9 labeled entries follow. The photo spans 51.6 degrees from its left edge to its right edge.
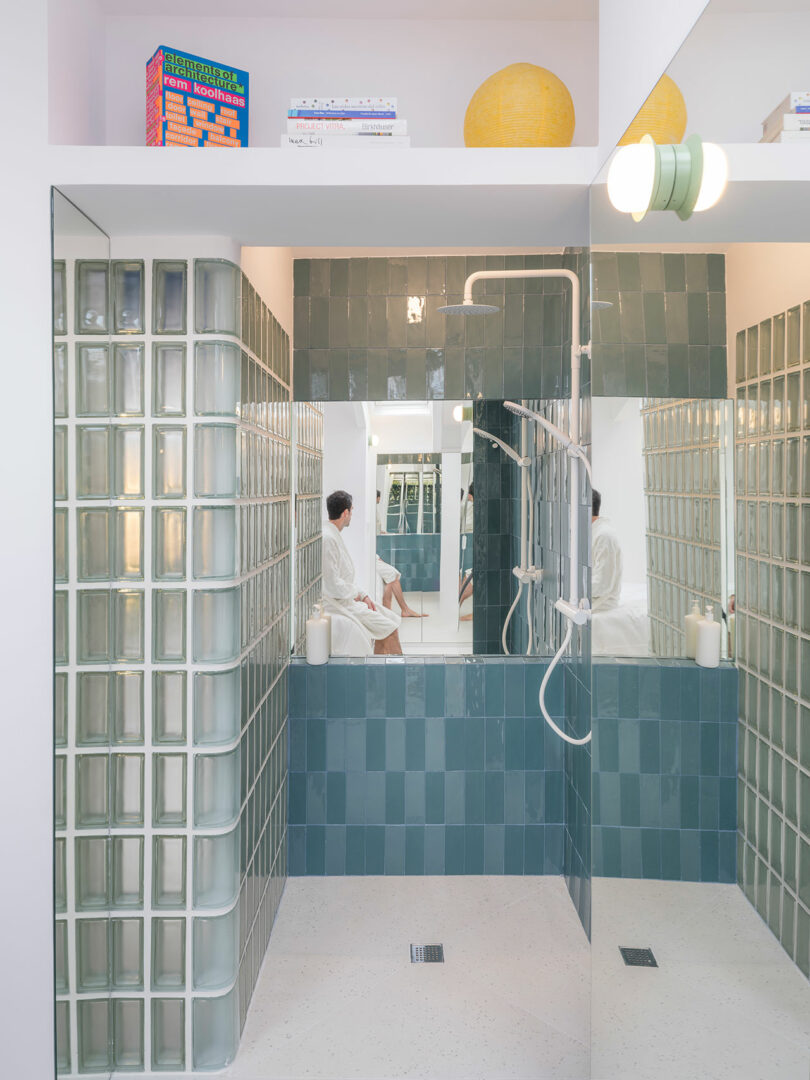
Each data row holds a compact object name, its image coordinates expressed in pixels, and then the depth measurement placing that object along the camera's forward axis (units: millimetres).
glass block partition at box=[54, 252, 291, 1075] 2047
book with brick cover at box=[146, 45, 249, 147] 1815
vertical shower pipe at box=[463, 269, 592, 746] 2287
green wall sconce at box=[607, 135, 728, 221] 1141
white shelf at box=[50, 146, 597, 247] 1750
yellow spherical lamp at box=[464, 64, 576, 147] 1820
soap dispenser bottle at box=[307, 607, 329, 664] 3137
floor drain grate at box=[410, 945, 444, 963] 2627
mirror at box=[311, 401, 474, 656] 3219
